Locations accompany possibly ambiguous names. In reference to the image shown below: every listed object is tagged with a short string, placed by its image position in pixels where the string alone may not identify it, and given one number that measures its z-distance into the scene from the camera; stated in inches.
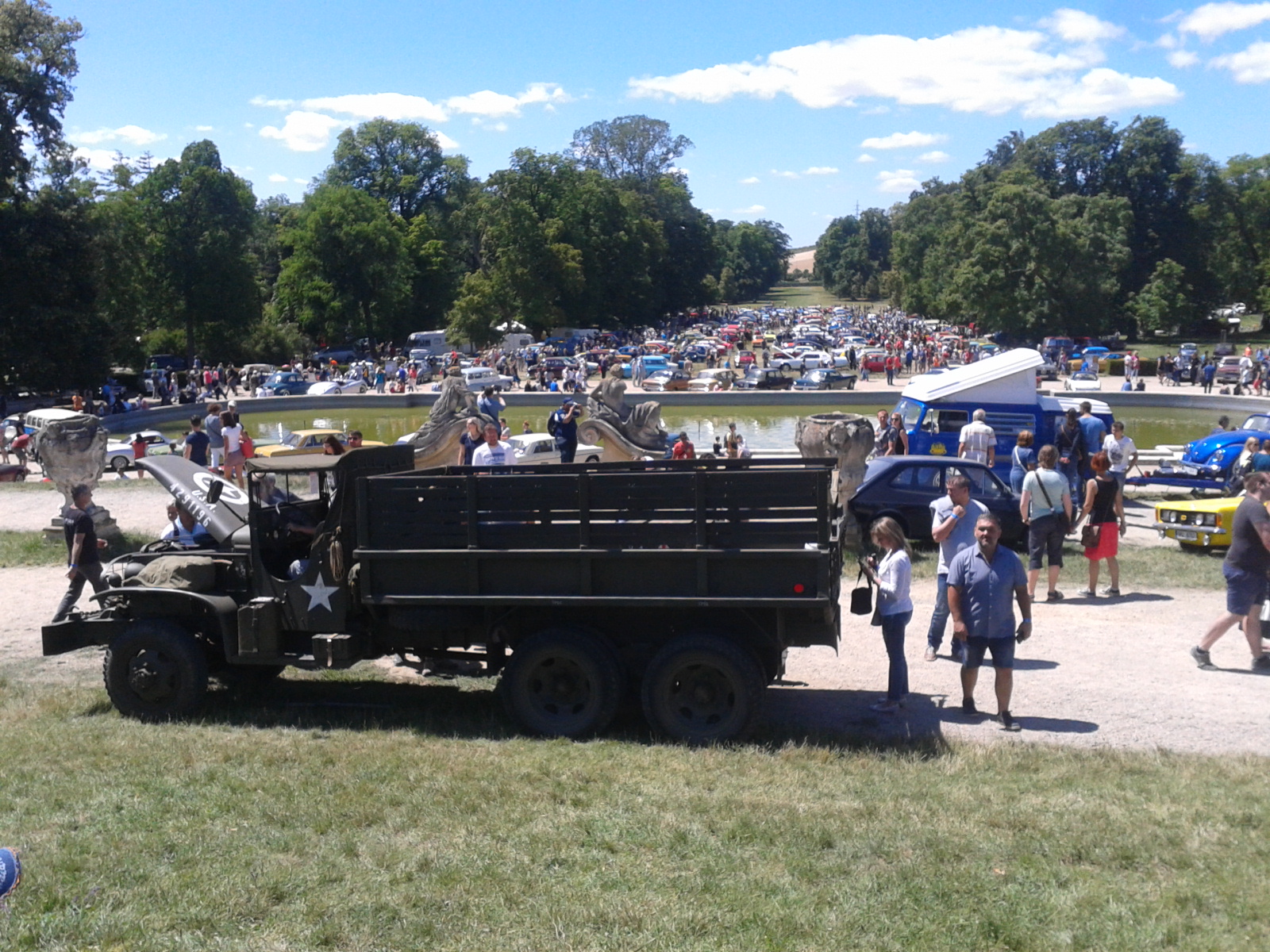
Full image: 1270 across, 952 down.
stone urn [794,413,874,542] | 658.8
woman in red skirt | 488.1
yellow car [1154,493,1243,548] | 598.9
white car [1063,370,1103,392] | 1974.7
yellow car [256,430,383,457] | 1035.3
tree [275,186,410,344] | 2957.7
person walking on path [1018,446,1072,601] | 485.1
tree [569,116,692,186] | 4697.3
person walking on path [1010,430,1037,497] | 589.6
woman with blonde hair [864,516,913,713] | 345.7
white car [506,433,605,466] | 965.8
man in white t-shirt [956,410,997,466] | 697.6
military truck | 313.4
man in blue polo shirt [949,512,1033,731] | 325.4
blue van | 796.6
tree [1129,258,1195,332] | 3080.7
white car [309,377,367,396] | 2127.2
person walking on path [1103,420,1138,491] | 641.6
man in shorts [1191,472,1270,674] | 372.5
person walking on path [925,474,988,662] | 387.5
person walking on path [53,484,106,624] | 459.8
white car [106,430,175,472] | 1197.7
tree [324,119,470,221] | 3683.6
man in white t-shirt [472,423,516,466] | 553.0
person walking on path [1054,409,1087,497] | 684.1
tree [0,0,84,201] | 1831.9
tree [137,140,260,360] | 2689.5
